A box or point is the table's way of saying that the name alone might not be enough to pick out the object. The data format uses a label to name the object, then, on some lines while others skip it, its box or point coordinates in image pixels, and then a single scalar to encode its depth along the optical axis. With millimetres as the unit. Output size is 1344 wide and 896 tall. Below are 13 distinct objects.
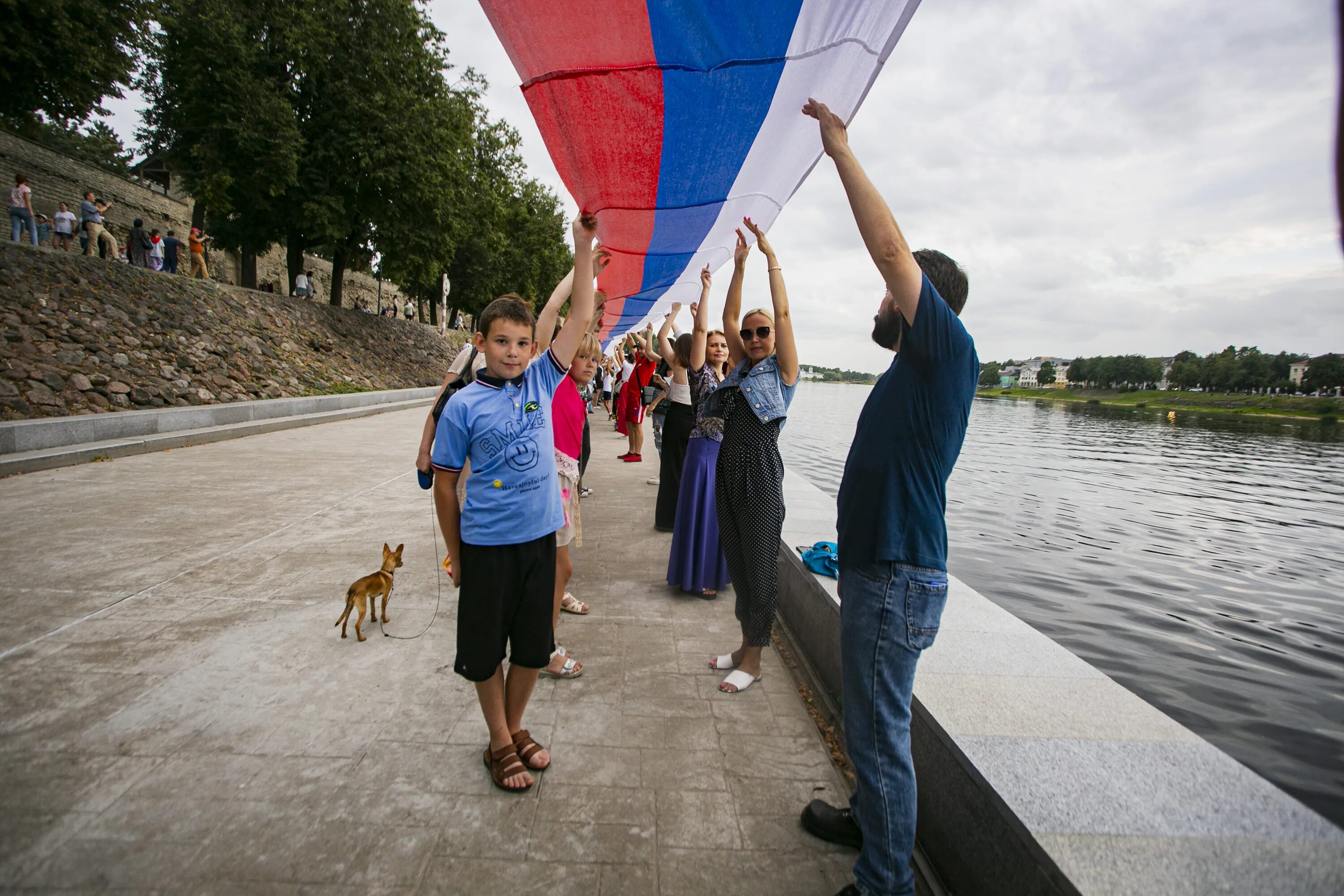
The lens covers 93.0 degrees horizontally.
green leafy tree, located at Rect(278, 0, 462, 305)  20625
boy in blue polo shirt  2334
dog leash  3748
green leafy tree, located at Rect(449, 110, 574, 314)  31828
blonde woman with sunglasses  3340
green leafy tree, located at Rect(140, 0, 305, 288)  18328
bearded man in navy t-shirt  1763
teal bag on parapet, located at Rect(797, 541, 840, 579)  3799
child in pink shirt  3555
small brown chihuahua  3635
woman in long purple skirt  4582
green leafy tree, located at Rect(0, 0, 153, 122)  11594
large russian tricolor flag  2080
